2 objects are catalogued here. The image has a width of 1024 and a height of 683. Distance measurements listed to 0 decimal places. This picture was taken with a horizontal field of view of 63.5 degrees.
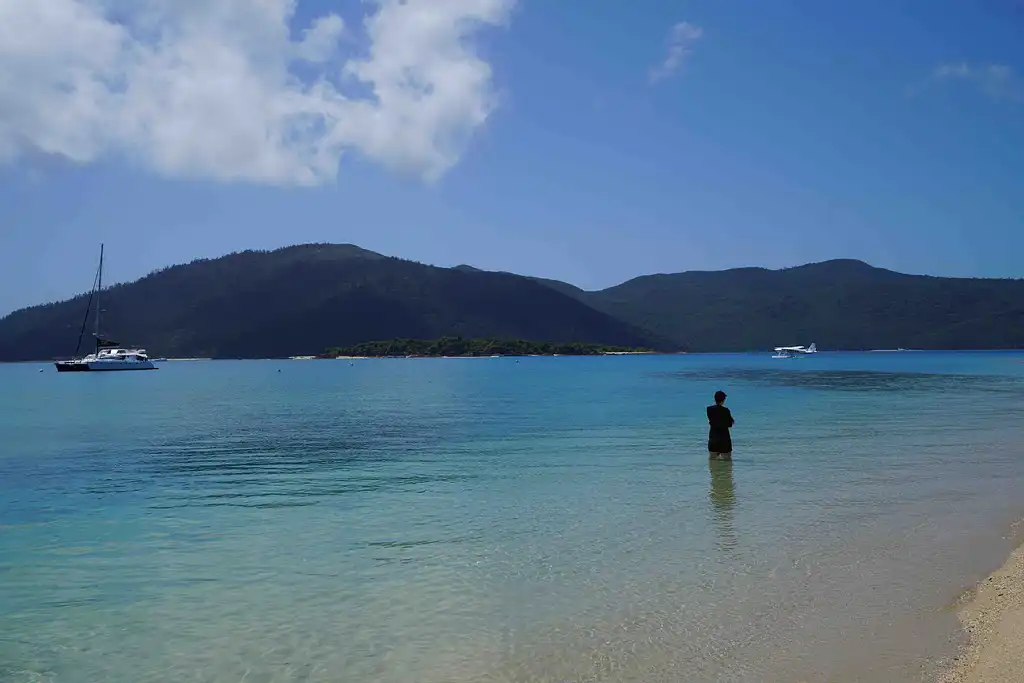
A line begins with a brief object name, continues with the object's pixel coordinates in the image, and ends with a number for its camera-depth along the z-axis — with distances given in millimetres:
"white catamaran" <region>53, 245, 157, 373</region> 148250
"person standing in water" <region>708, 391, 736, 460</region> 23516
